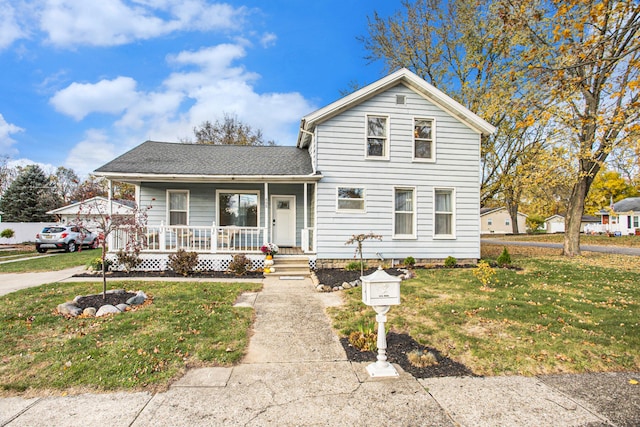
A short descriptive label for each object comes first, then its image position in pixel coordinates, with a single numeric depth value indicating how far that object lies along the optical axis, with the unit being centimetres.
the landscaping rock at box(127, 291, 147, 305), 611
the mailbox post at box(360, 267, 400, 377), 367
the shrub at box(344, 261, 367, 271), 1030
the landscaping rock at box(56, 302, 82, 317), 549
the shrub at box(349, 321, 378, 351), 444
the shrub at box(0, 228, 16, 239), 2309
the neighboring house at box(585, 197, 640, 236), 3450
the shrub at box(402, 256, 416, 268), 1088
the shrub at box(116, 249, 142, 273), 992
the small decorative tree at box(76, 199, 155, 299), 596
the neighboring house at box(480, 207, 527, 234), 4853
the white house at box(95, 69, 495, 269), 1080
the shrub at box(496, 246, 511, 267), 1093
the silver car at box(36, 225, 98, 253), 1781
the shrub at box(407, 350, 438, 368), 395
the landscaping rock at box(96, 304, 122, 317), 550
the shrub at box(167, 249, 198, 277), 978
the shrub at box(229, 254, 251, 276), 996
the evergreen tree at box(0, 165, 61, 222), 2775
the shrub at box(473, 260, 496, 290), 755
